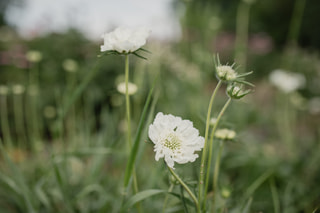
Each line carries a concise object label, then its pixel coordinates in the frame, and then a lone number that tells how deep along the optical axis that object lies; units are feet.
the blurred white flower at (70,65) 4.99
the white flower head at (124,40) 2.02
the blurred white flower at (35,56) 4.43
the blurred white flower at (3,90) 4.44
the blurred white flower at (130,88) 3.04
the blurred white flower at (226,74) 1.98
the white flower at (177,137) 1.84
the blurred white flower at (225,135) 2.67
